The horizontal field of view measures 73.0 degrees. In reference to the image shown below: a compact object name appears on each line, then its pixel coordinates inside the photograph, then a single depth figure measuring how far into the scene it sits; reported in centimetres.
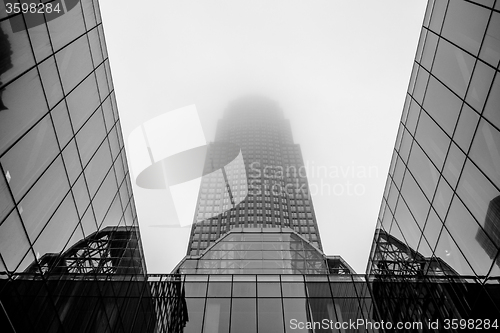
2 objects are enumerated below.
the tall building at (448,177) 1241
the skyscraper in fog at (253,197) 13950
